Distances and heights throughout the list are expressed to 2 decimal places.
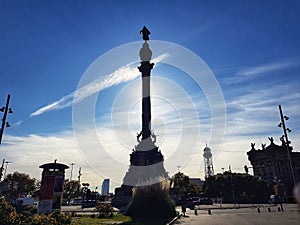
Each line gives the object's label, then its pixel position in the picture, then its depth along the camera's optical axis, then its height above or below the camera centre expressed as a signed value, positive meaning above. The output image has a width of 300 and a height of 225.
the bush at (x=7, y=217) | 13.33 -1.24
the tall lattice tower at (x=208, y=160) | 122.46 +17.10
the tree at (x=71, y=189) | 79.26 +1.75
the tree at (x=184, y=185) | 76.31 +2.84
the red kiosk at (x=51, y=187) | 18.45 +0.57
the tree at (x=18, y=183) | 67.38 +3.15
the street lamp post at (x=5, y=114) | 20.27 +6.84
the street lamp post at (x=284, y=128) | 28.45 +7.71
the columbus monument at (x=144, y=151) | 42.12 +7.69
